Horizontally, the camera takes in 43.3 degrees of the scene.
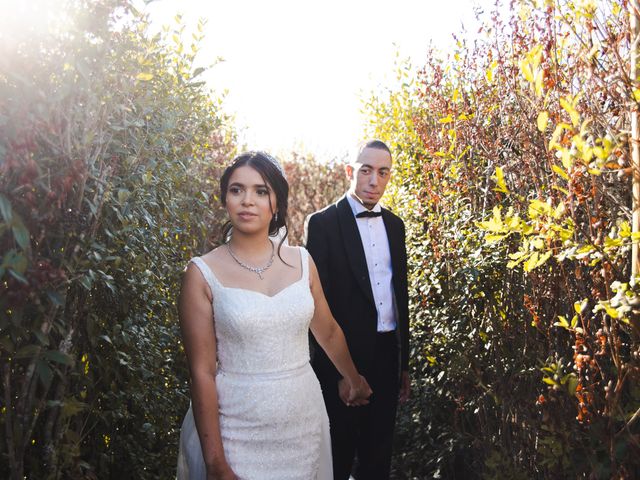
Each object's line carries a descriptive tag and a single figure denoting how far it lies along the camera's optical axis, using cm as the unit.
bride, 297
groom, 470
